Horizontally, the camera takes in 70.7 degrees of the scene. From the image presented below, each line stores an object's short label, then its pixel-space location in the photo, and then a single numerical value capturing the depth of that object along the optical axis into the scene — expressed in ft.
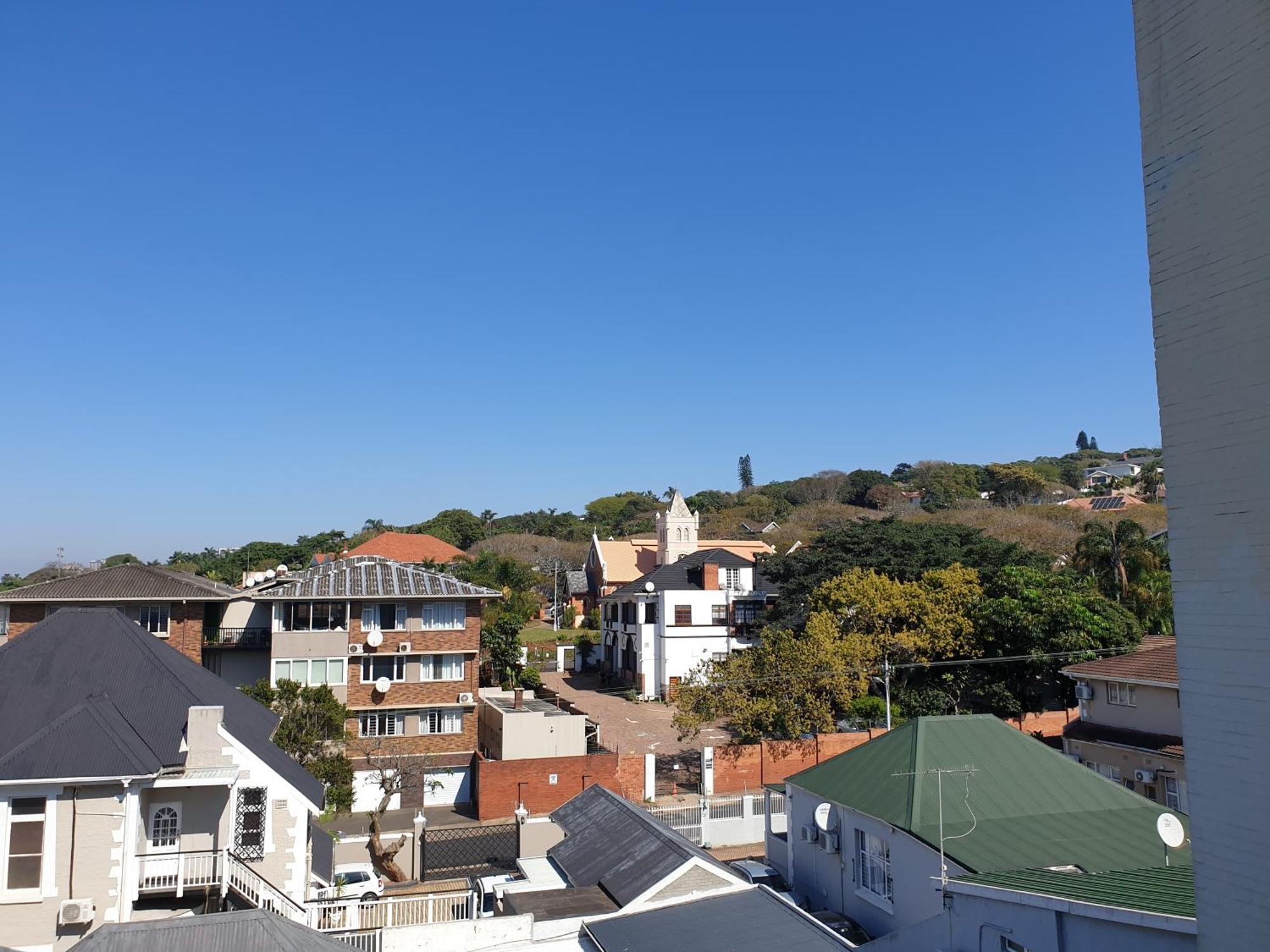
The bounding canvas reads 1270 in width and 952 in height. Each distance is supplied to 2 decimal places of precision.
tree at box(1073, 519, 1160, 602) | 144.36
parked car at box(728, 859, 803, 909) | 68.69
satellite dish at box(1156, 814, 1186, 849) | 44.47
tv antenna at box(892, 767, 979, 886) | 57.77
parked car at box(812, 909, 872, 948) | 59.57
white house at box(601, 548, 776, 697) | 157.79
